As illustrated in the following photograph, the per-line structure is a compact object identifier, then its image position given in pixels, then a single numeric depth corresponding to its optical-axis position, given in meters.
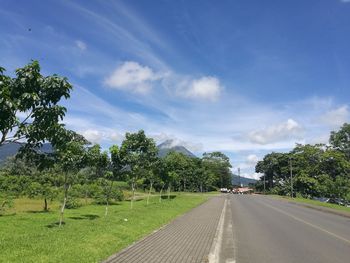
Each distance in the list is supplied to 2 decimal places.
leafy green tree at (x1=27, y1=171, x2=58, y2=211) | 30.05
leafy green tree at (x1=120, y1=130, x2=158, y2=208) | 27.95
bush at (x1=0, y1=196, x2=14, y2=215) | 25.34
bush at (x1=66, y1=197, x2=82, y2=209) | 32.03
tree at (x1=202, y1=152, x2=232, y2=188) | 129.00
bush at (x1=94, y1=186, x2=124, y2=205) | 38.62
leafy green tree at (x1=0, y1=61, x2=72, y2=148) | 7.66
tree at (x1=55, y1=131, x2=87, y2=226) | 18.83
